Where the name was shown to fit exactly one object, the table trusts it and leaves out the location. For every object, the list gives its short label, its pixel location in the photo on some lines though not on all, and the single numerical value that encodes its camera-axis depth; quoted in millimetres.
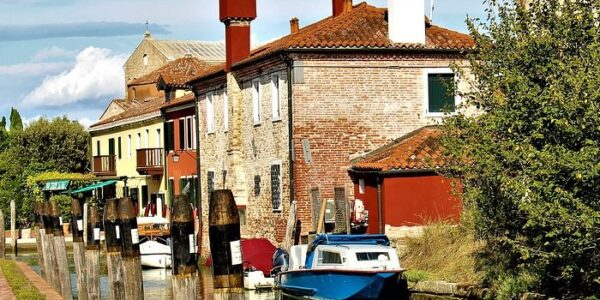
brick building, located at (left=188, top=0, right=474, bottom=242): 38344
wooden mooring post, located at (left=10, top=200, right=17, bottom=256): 58559
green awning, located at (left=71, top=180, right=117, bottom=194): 64312
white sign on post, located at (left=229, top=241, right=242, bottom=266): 13047
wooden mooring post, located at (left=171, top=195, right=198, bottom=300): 14906
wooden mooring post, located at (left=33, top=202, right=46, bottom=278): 37966
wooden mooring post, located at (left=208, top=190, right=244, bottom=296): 13031
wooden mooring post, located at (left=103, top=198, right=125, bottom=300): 21594
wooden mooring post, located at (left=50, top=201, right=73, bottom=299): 28562
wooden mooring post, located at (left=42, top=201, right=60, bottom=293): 31056
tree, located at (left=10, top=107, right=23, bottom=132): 95812
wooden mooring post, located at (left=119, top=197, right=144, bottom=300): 19906
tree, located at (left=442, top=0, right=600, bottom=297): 20016
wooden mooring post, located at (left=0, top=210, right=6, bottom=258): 49062
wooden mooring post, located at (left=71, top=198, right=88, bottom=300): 27695
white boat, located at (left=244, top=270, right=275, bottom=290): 36000
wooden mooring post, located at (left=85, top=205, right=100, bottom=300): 25891
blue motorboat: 30062
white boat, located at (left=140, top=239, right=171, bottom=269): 47188
